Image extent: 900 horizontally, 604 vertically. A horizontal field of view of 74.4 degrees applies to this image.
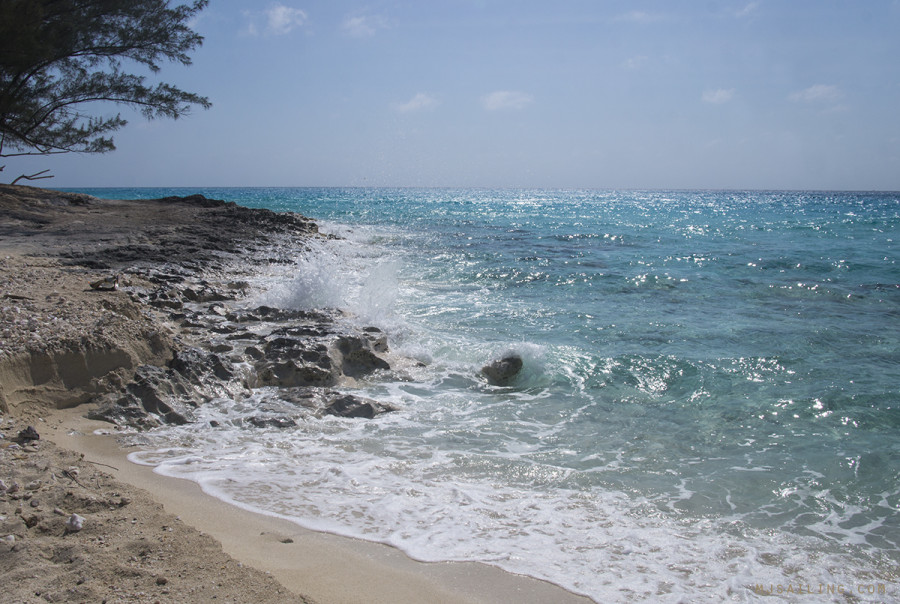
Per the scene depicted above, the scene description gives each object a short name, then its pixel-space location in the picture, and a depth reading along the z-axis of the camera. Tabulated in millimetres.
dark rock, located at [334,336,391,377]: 5797
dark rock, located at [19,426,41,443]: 3385
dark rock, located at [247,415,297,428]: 4352
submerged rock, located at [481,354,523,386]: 5867
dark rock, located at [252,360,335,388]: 5223
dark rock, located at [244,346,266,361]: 5504
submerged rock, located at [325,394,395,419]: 4711
